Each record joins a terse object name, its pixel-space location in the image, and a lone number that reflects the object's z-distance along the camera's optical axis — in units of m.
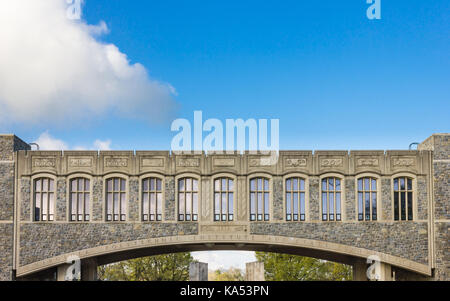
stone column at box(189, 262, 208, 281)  33.34
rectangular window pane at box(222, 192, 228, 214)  35.44
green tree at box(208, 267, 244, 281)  80.69
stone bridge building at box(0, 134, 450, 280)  35.00
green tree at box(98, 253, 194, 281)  58.66
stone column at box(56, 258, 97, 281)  35.41
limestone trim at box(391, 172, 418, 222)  35.25
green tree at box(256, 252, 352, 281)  54.31
